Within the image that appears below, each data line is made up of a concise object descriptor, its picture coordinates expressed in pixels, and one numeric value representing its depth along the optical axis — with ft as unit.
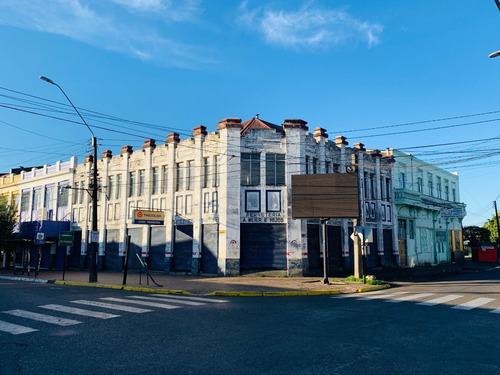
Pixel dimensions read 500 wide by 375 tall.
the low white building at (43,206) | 111.86
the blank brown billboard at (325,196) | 68.33
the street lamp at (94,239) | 66.74
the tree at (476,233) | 208.03
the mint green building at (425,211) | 115.03
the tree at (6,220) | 108.37
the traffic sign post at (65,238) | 77.41
